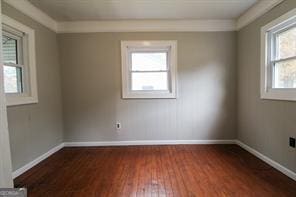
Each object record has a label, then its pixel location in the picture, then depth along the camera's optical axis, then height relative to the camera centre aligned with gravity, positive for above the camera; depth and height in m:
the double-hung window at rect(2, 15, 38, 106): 2.83 +0.42
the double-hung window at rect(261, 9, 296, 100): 2.70 +0.40
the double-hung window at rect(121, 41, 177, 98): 4.15 +0.37
